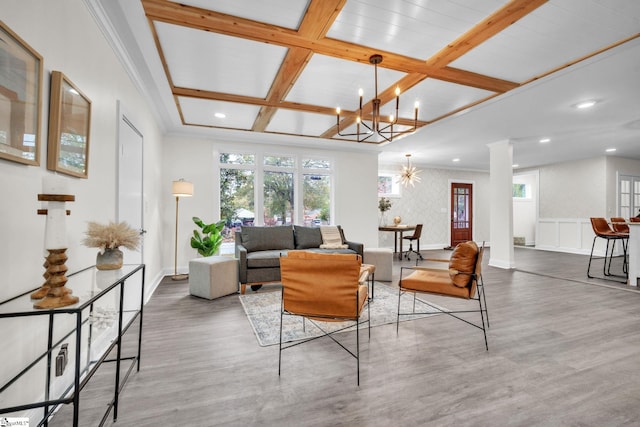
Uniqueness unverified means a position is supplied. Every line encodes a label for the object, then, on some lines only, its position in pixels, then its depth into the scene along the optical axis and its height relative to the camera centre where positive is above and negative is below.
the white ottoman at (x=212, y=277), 3.76 -0.82
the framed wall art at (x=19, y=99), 1.18 +0.51
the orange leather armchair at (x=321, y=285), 2.02 -0.48
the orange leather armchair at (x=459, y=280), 2.46 -0.54
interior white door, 2.75 +0.39
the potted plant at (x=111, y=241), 1.61 -0.15
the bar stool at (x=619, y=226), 5.01 -0.10
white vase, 8.25 -0.03
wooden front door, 9.20 +0.22
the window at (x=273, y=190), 5.86 +0.57
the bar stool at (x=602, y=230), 4.78 -0.16
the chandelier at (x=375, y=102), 2.77 +1.16
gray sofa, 4.10 -0.50
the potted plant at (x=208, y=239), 5.10 -0.42
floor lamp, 4.79 +0.45
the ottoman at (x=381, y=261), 4.72 -0.71
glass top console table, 1.09 -0.65
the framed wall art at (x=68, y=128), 1.55 +0.51
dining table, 7.01 -0.24
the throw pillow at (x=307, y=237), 5.01 -0.35
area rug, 2.67 -1.07
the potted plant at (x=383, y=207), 7.96 +0.30
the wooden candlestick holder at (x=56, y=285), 1.16 -0.29
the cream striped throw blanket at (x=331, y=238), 4.92 -0.37
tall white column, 5.74 +0.31
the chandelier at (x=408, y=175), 7.57 +1.15
